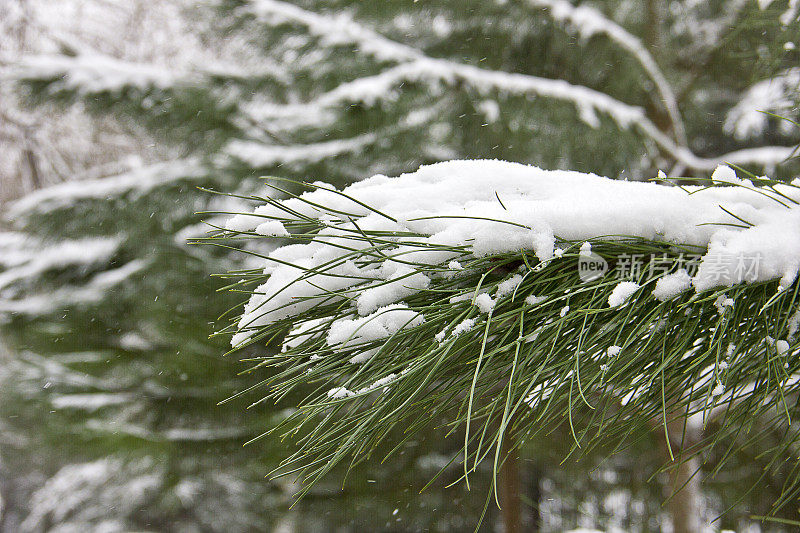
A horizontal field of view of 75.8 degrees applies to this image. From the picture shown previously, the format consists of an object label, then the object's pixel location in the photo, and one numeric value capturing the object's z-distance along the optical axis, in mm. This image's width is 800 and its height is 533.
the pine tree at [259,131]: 2398
